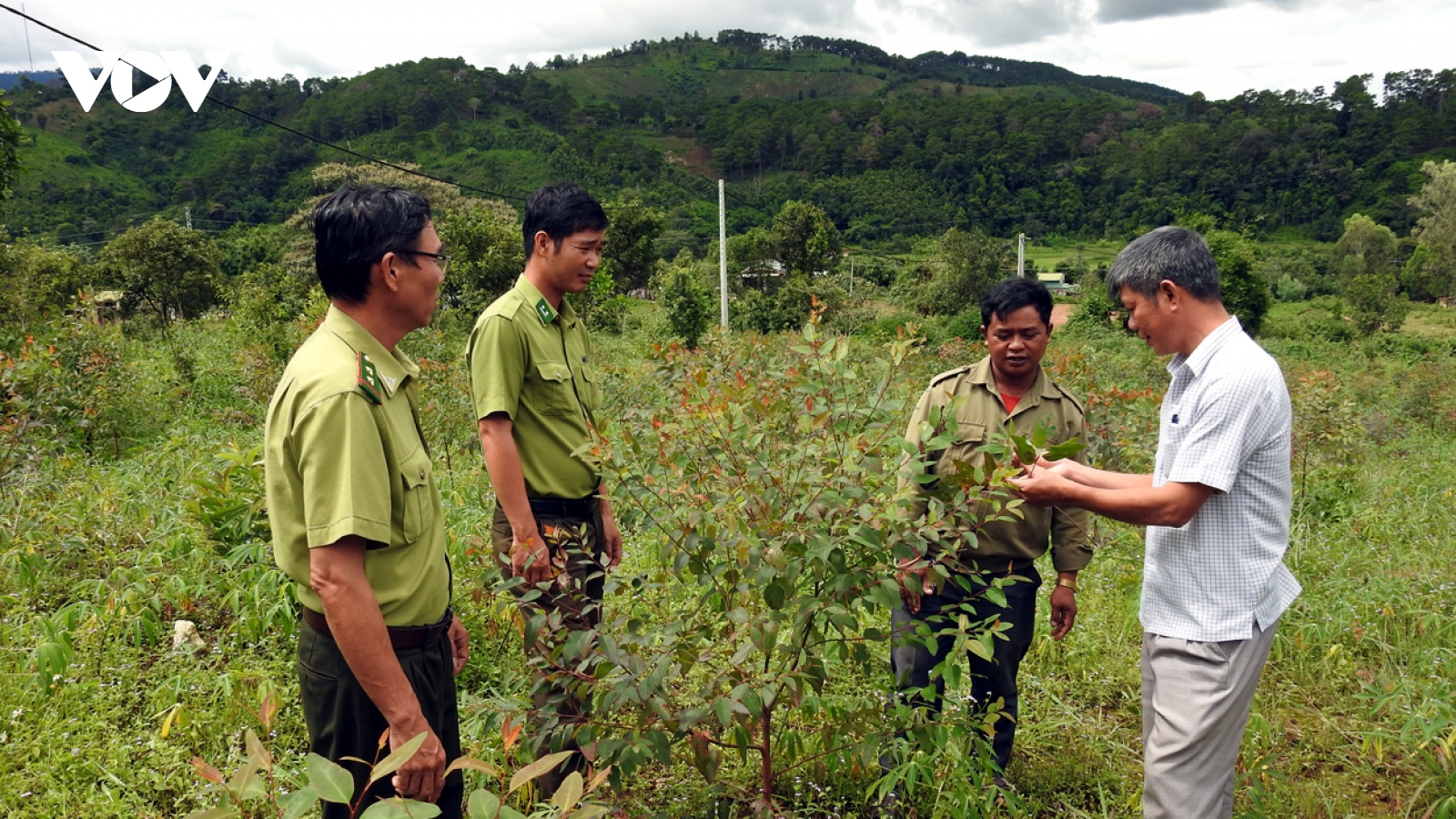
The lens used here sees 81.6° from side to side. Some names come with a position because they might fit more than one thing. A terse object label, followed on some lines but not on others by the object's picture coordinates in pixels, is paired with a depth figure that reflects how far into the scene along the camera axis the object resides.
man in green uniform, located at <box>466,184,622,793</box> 2.07
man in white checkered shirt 1.59
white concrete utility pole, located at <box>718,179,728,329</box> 19.55
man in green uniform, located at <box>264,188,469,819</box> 1.31
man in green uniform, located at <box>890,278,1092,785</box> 2.27
